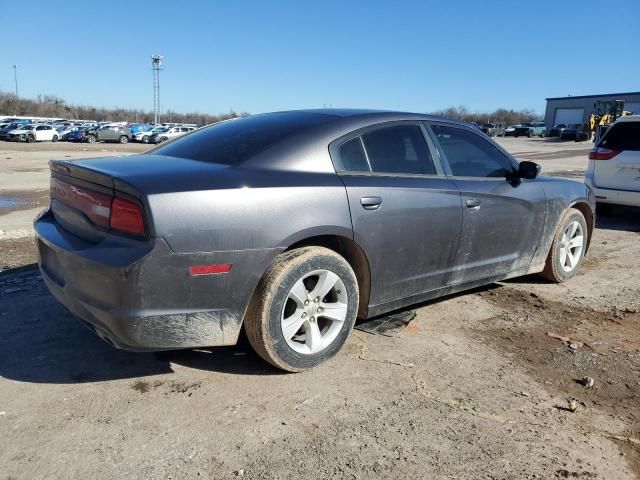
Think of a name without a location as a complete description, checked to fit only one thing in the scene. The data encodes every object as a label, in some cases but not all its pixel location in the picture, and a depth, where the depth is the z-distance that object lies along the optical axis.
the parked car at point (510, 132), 73.25
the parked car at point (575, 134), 52.97
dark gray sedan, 2.75
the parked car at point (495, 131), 75.22
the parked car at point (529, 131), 71.00
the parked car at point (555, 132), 64.62
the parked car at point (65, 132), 47.34
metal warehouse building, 72.39
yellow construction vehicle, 47.53
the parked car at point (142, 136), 49.67
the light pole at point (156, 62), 84.38
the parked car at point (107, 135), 46.81
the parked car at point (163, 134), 49.31
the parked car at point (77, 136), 46.81
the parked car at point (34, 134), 45.28
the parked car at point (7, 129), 46.01
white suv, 8.09
